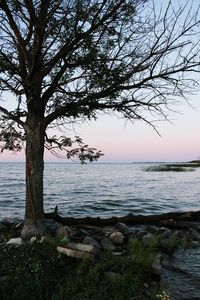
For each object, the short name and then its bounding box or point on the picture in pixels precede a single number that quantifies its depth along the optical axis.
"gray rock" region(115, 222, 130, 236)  12.65
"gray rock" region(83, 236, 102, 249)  10.03
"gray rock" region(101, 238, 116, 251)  10.28
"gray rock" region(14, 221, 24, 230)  13.08
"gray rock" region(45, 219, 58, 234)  12.47
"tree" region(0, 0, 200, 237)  9.53
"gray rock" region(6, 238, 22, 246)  9.45
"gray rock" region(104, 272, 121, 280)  7.19
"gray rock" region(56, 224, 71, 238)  10.68
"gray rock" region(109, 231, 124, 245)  11.12
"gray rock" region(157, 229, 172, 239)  12.53
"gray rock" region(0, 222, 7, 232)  12.93
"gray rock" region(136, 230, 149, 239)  12.49
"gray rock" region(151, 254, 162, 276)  7.91
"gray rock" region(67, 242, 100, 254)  8.35
